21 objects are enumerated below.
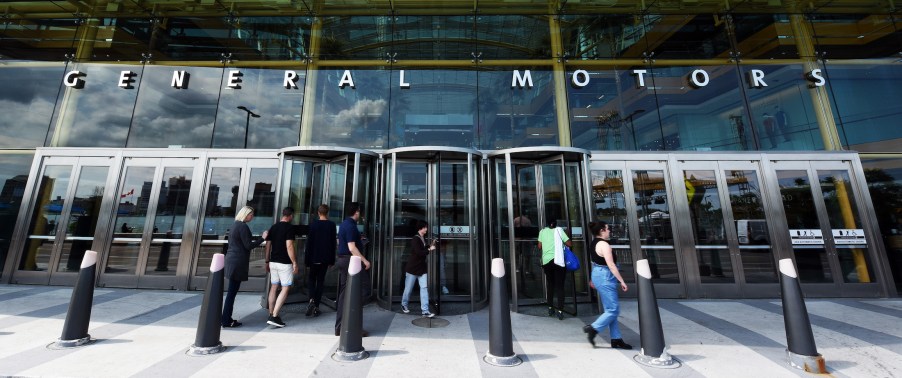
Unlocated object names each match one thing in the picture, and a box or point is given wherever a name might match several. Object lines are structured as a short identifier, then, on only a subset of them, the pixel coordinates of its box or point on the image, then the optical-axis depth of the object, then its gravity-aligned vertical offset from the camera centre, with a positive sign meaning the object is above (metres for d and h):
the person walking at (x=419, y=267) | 5.11 -0.47
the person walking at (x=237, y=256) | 4.56 -0.24
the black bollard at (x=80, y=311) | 3.68 -0.80
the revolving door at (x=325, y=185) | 6.24 +1.08
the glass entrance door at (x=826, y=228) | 6.66 +0.14
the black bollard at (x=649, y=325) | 3.43 -0.96
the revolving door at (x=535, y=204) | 6.11 +0.65
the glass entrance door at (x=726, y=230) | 6.67 +0.11
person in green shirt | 5.28 -0.41
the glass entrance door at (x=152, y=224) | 6.95 +0.36
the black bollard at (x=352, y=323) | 3.48 -0.92
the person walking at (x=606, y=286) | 3.82 -0.60
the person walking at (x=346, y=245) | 4.55 -0.09
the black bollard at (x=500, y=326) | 3.41 -0.95
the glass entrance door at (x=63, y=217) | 7.12 +0.55
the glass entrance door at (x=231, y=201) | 6.96 +0.86
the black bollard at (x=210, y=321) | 3.57 -0.91
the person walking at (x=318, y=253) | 5.14 -0.23
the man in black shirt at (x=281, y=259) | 4.75 -0.30
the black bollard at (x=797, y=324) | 3.27 -0.91
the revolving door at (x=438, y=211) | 6.09 +0.53
